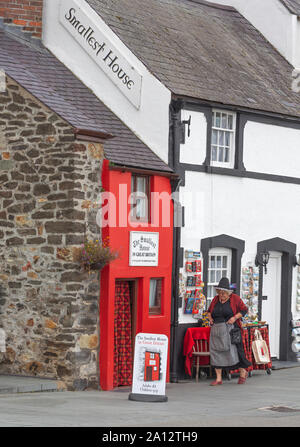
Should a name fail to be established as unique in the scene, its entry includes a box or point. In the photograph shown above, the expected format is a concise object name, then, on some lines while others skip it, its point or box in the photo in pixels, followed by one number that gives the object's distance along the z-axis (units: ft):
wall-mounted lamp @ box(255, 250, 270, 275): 71.82
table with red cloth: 64.28
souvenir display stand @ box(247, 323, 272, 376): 68.28
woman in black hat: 61.31
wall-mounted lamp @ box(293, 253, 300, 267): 75.66
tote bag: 67.87
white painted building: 64.90
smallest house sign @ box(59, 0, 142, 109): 64.54
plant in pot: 56.70
